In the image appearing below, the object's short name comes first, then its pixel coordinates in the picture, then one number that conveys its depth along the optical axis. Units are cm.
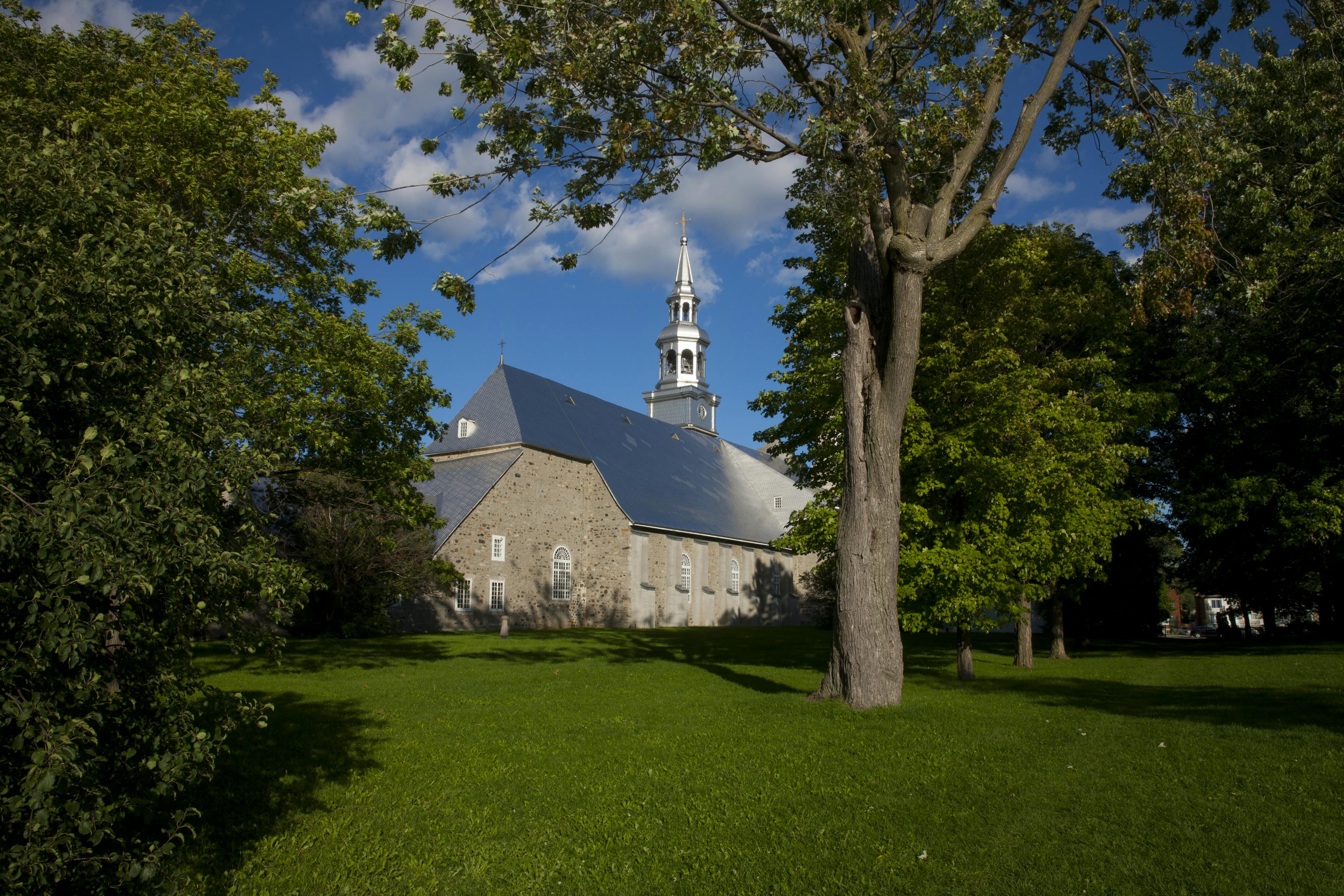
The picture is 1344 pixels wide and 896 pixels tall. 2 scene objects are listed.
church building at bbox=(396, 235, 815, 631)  3095
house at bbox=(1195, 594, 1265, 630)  7693
